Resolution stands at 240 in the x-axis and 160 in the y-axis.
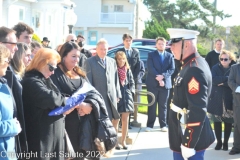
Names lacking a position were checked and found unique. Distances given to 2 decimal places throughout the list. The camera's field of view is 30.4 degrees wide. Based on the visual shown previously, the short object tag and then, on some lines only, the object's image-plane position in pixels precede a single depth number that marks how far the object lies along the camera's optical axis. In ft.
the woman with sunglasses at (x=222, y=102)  26.89
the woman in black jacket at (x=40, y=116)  14.11
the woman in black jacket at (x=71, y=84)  16.07
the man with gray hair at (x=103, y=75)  23.34
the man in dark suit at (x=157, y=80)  32.24
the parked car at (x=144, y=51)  59.41
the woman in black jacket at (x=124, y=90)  26.02
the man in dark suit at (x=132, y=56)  31.99
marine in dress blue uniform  14.07
